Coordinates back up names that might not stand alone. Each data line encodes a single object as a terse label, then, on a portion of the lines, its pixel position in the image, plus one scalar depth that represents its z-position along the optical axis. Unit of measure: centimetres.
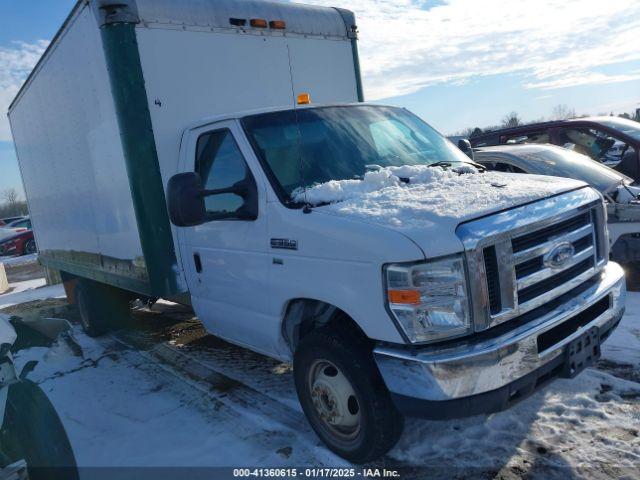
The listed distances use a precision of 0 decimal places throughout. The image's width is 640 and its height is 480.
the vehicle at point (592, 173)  566
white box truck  264
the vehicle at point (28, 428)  272
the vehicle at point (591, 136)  764
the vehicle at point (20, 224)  2656
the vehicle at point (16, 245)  2264
